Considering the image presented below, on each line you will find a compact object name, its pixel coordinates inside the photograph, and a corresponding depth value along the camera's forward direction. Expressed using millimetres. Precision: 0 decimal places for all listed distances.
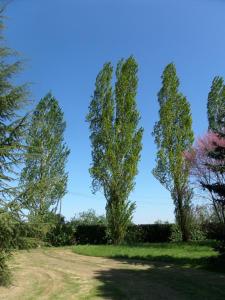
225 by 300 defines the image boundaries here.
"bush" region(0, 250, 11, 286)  5455
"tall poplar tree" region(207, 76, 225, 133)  16633
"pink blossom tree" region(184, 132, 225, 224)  14479
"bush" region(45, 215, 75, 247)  14756
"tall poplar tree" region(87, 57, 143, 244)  13994
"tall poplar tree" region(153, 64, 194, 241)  14911
